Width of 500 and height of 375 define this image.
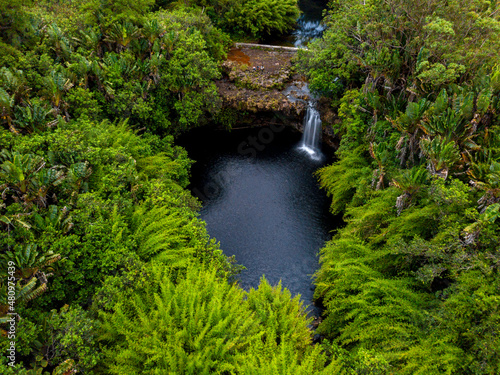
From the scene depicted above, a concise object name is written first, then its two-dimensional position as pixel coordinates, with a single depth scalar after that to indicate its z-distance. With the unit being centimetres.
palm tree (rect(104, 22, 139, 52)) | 2292
